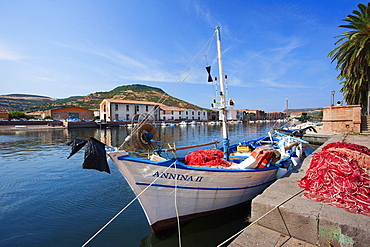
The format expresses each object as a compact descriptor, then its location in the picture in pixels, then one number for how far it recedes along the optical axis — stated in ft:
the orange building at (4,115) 185.02
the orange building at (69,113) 216.80
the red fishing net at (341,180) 12.76
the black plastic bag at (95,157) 13.85
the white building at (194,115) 304.30
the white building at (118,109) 221.46
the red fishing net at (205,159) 22.24
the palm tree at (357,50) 62.85
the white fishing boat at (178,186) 15.96
